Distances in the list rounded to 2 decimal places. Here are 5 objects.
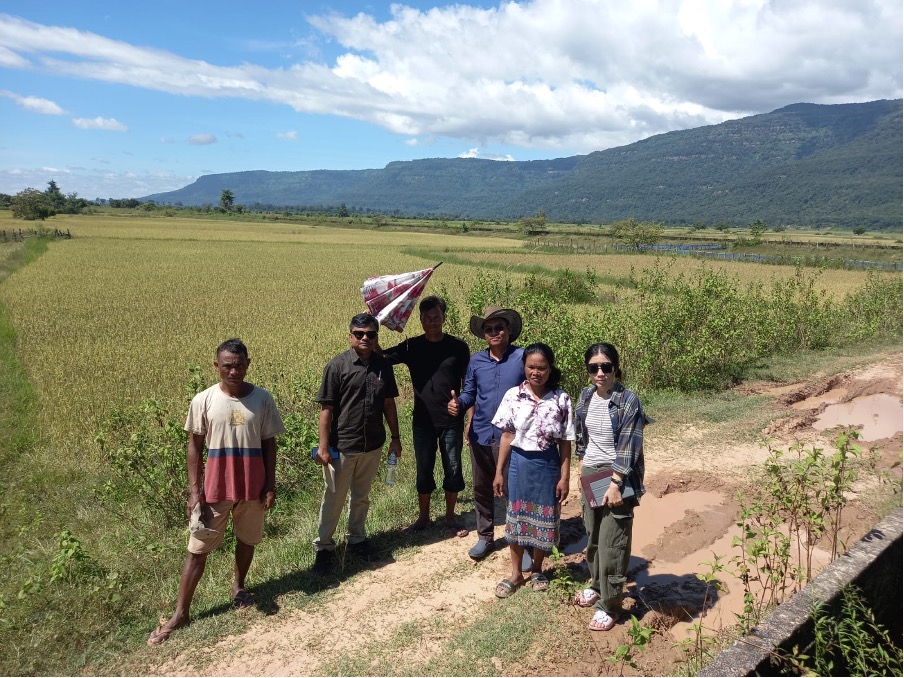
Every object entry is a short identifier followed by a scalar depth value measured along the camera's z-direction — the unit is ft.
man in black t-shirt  13.67
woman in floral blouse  10.91
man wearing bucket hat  12.61
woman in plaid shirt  10.05
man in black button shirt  12.60
